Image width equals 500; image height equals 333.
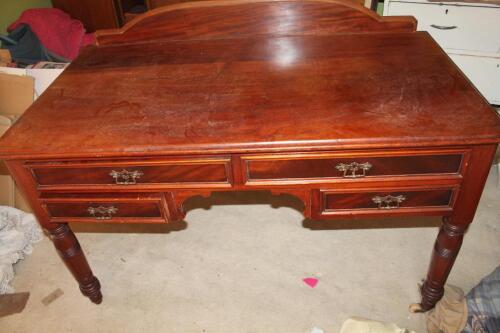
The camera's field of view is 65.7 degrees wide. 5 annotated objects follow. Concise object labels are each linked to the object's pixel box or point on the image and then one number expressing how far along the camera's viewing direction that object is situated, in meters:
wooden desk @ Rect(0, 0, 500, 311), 1.23
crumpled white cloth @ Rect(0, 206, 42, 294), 2.06
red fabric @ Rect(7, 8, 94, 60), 2.88
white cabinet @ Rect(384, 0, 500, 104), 2.37
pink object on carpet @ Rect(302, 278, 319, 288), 1.94
